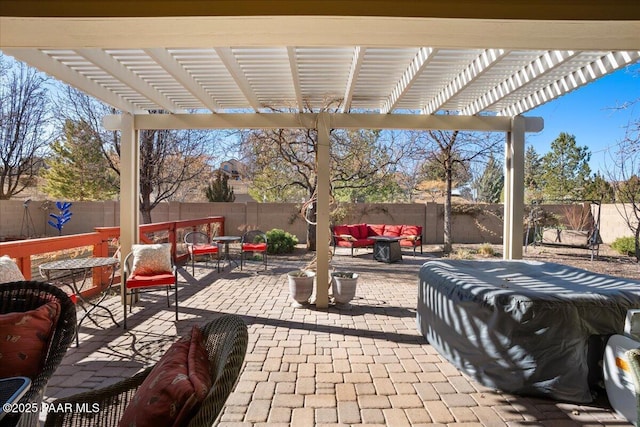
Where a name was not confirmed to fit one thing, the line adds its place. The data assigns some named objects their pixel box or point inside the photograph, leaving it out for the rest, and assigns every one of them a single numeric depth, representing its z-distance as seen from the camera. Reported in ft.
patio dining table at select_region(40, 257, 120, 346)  11.00
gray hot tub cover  7.61
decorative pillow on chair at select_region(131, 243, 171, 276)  13.50
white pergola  5.64
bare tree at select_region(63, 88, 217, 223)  28.60
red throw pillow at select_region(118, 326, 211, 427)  3.39
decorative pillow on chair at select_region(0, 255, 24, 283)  8.72
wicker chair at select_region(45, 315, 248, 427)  3.67
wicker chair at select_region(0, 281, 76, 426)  5.44
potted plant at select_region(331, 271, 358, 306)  14.73
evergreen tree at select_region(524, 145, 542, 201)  47.90
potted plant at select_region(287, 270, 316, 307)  14.79
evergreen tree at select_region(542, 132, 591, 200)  58.90
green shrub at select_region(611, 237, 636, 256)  32.12
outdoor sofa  31.17
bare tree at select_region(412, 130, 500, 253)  30.86
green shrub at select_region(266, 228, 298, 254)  30.76
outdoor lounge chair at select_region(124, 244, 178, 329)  12.82
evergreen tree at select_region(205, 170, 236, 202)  47.59
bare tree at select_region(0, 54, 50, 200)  40.73
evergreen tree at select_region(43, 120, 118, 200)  30.42
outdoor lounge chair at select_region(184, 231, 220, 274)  21.94
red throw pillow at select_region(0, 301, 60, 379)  5.63
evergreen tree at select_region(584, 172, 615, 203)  40.09
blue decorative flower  38.88
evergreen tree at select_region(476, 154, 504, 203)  68.18
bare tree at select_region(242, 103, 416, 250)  27.68
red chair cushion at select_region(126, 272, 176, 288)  12.44
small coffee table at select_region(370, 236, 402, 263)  27.55
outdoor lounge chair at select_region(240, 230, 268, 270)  22.72
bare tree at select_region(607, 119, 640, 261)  26.99
